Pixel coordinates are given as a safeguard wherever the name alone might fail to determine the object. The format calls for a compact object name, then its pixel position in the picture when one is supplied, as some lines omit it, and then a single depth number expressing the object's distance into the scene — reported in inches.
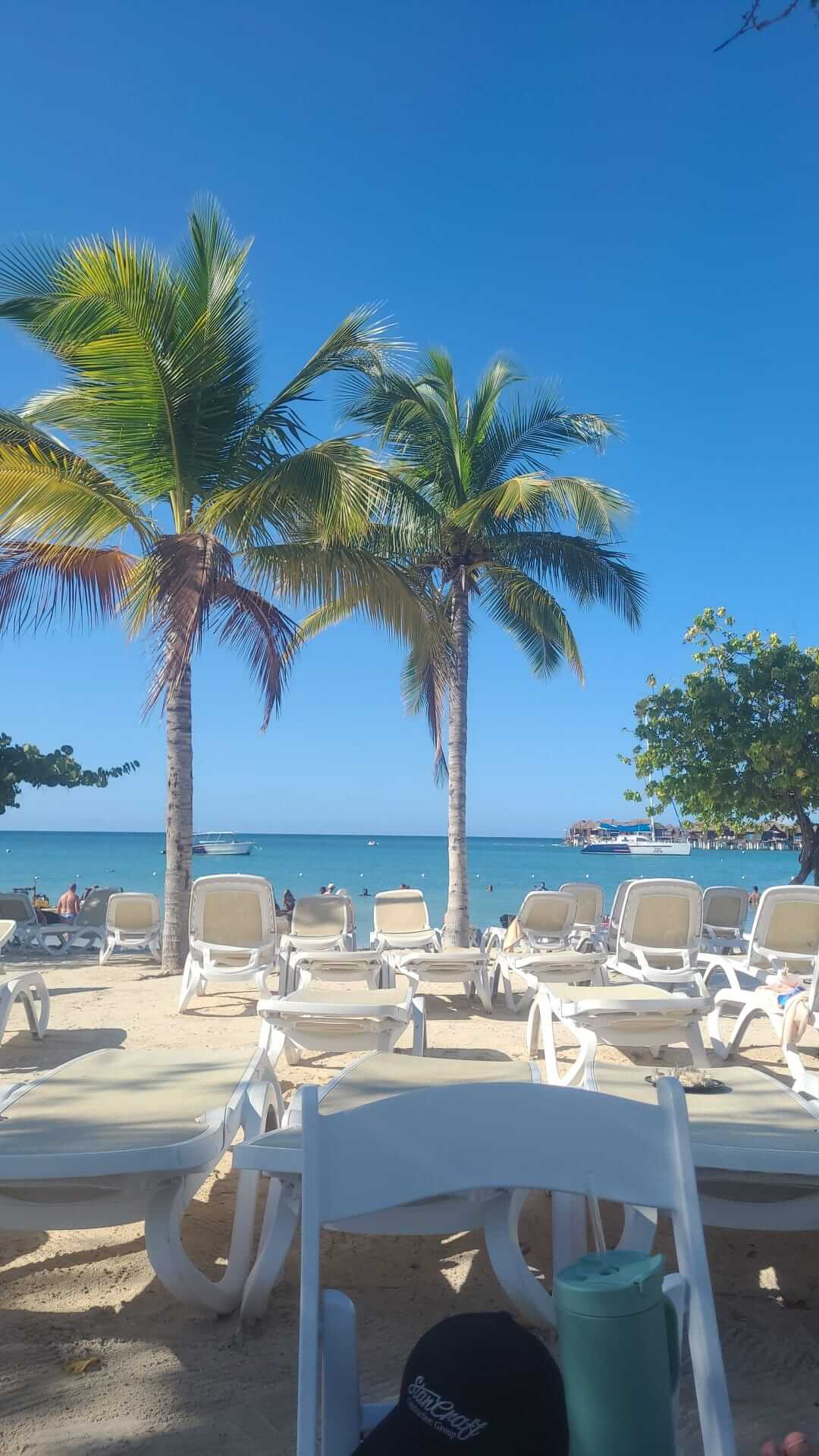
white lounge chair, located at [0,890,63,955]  455.8
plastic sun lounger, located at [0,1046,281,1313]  80.3
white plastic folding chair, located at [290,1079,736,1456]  47.6
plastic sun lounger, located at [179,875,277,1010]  278.5
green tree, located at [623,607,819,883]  569.0
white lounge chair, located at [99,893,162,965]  431.5
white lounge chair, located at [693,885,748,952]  406.3
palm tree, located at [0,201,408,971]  351.3
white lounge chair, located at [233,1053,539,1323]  75.1
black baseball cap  42.4
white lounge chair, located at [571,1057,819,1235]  77.8
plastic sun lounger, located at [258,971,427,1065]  169.9
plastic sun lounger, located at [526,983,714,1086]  169.0
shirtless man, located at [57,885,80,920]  657.0
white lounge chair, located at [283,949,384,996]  253.0
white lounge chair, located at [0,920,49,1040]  211.2
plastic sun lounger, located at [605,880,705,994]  272.2
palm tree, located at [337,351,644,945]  491.8
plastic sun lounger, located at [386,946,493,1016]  275.9
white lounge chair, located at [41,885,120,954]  475.2
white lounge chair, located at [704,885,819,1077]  251.9
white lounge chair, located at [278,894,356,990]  338.0
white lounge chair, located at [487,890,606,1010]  251.1
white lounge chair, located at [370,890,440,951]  362.9
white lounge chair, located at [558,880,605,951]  459.5
